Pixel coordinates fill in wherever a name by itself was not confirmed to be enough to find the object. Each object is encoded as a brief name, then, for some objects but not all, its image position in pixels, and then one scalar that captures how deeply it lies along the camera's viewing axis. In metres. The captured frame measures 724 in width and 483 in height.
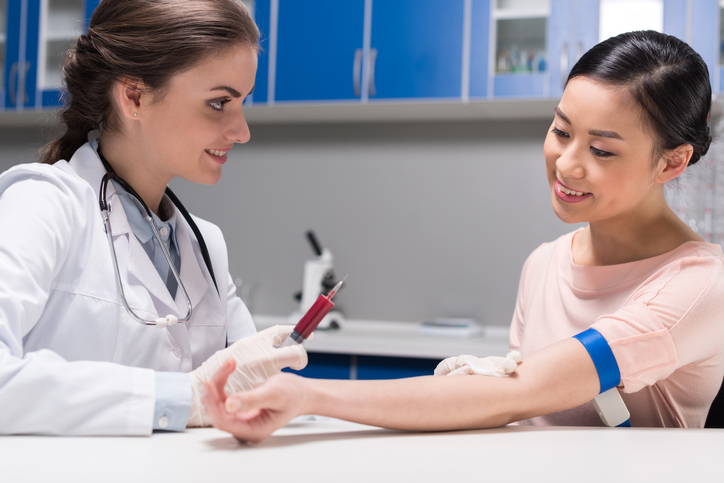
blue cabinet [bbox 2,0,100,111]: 3.04
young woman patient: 0.83
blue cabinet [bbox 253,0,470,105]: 2.65
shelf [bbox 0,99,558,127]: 2.70
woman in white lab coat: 0.79
